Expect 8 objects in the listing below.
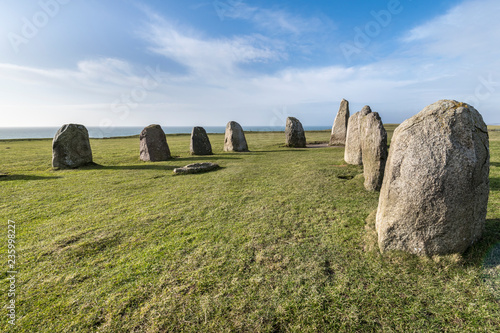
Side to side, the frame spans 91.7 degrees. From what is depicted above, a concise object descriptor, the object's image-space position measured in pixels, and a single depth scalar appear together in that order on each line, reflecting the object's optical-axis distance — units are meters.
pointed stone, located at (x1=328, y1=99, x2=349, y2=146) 18.36
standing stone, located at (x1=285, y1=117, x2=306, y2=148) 18.17
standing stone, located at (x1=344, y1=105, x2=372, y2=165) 9.98
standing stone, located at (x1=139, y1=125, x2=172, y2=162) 13.27
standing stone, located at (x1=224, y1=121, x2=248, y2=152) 16.50
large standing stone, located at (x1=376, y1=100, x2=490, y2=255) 3.01
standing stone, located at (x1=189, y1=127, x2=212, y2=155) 15.27
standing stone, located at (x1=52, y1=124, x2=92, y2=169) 11.24
